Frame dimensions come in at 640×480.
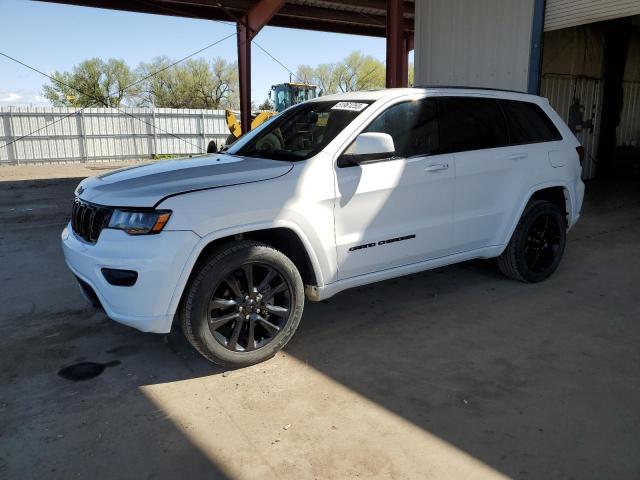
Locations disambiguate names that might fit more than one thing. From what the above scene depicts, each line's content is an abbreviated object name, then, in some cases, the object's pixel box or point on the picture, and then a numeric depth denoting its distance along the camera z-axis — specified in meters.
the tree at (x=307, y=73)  67.38
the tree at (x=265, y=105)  57.31
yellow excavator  25.91
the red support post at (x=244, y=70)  15.30
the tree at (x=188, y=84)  53.47
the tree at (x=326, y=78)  66.06
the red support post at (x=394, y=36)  9.84
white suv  3.26
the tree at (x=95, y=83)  48.41
